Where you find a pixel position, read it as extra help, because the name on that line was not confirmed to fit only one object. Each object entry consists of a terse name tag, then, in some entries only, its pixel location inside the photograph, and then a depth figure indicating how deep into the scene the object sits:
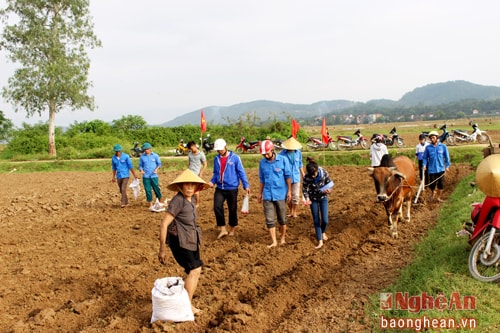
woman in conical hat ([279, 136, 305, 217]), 8.34
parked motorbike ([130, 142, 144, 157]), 24.28
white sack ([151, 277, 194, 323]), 4.38
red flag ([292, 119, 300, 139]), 12.68
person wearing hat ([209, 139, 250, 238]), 7.48
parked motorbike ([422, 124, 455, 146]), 19.09
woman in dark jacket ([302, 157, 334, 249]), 6.67
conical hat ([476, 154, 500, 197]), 4.60
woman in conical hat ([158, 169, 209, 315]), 4.53
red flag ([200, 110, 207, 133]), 17.12
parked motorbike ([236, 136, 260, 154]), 22.29
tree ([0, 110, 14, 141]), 33.84
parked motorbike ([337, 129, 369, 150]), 21.25
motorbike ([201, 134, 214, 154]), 22.90
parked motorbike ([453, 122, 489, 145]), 20.40
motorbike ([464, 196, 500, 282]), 4.58
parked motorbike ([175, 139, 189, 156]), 23.96
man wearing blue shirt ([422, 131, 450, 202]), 9.56
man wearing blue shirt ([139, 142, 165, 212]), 10.01
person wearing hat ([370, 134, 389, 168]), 9.30
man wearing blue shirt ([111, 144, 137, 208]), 10.51
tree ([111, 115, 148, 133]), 31.62
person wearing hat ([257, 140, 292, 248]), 6.88
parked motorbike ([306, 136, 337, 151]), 21.39
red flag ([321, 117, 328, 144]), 14.28
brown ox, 7.40
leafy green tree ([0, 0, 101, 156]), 24.28
